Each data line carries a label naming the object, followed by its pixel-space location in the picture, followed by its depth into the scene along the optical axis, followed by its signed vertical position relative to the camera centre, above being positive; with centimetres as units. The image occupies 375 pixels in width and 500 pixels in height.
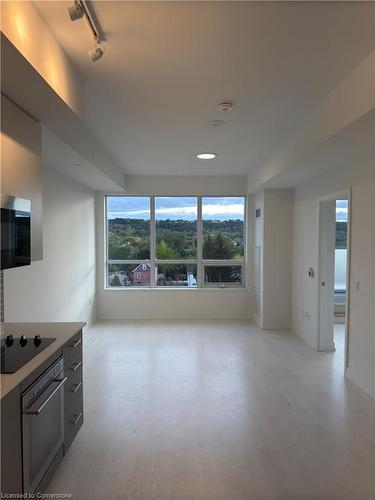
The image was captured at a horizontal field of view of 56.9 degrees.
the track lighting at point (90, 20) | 154 +107
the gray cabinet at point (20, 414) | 153 -94
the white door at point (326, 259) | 450 -22
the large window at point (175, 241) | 647 +1
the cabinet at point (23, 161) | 193 +49
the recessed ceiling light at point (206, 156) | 461 +117
